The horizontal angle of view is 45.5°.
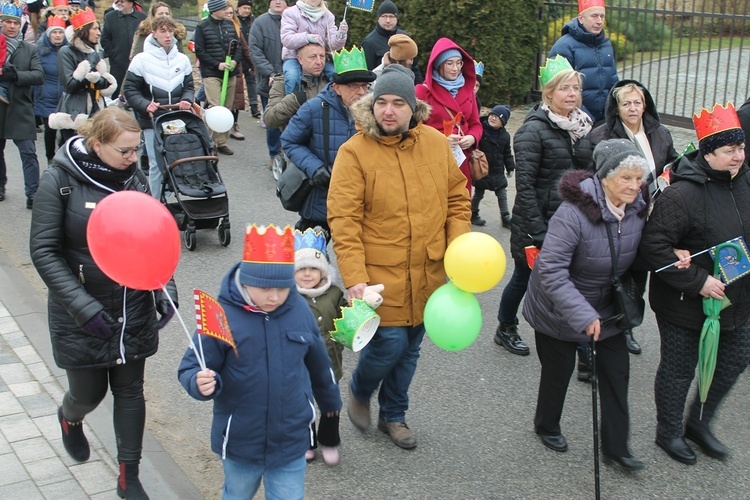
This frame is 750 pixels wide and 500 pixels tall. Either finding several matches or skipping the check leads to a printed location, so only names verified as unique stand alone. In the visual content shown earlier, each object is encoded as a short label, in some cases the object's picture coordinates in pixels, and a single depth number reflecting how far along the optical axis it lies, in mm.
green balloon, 4445
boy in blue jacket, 3475
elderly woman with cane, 4547
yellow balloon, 4383
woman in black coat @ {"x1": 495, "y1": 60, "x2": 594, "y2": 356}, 5566
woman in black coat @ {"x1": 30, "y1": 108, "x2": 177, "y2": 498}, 4027
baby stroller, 8484
